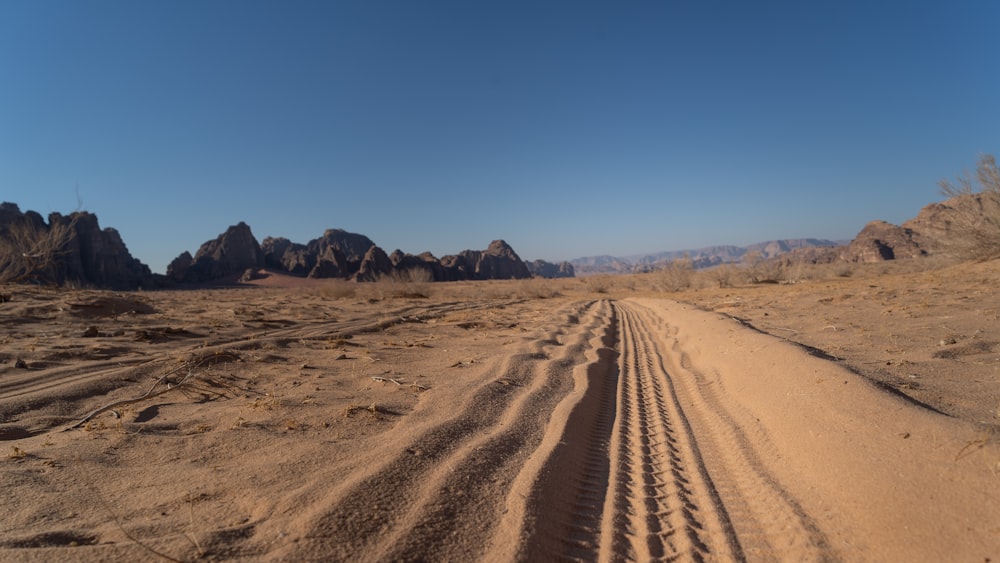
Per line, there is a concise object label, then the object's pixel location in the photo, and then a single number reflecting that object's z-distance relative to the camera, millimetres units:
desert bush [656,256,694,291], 27125
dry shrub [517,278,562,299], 27094
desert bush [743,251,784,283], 24328
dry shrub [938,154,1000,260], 12766
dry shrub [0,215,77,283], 12922
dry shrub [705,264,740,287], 24650
